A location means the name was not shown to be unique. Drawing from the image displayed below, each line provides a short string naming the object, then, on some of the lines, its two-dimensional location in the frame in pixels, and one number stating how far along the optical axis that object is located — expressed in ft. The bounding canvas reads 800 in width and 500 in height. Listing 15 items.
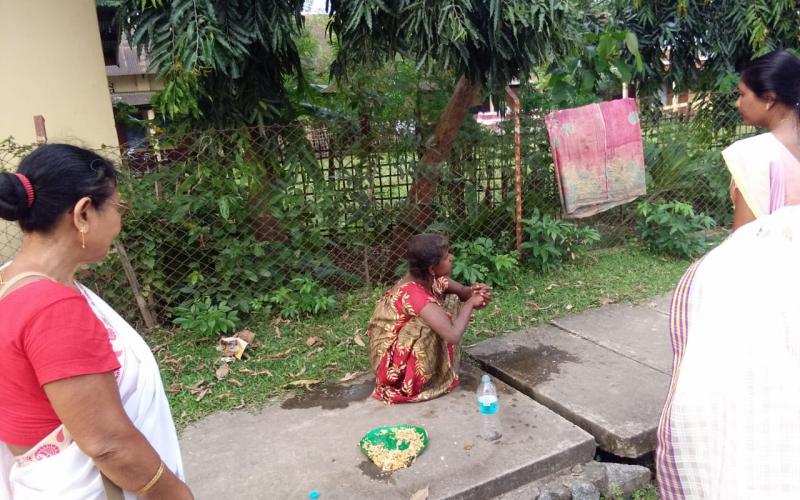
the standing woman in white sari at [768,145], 7.14
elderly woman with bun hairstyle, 4.17
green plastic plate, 9.34
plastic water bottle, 9.67
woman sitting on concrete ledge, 10.62
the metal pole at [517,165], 16.80
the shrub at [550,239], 17.58
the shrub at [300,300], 15.12
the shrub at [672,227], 19.30
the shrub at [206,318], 13.89
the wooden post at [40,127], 12.57
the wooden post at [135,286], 13.98
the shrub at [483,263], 16.35
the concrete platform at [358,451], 8.66
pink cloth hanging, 17.62
